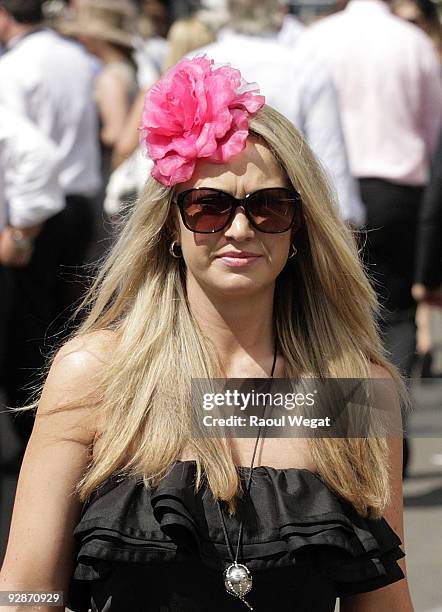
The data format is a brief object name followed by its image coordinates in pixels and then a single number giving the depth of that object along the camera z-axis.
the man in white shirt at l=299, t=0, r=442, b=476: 10.34
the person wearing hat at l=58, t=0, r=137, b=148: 12.75
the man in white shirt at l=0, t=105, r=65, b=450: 9.15
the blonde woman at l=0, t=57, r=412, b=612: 4.07
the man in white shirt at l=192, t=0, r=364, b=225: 9.05
